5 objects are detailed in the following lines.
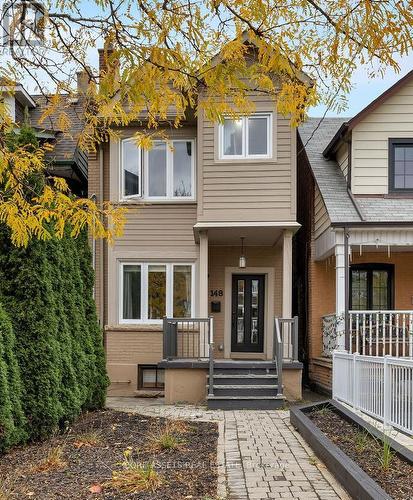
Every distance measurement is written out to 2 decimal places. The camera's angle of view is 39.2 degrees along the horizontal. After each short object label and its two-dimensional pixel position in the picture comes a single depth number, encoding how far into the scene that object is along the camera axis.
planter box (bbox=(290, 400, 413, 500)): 4.59
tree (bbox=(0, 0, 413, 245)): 3.90
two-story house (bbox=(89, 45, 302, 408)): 12.56
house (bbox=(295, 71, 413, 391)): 11.76
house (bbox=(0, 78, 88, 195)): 14.28
